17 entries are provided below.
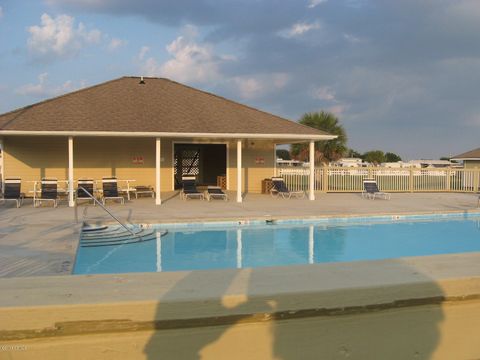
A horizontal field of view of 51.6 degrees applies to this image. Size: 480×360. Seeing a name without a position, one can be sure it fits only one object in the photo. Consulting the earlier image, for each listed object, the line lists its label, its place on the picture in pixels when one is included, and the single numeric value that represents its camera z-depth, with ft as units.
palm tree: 114.83
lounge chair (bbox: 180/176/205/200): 58.13
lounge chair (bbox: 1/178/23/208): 49.73
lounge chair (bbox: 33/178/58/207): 50.49
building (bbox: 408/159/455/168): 152.86
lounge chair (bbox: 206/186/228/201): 57.36
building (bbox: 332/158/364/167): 127.38
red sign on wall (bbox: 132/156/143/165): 65.57
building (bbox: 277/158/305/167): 123.56
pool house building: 52.85
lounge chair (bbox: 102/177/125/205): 53.06
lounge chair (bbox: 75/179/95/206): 51.96
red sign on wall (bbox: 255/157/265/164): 71.10
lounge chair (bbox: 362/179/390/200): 64.39
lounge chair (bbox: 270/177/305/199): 63.62
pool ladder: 35.47
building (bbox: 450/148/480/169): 92.68
